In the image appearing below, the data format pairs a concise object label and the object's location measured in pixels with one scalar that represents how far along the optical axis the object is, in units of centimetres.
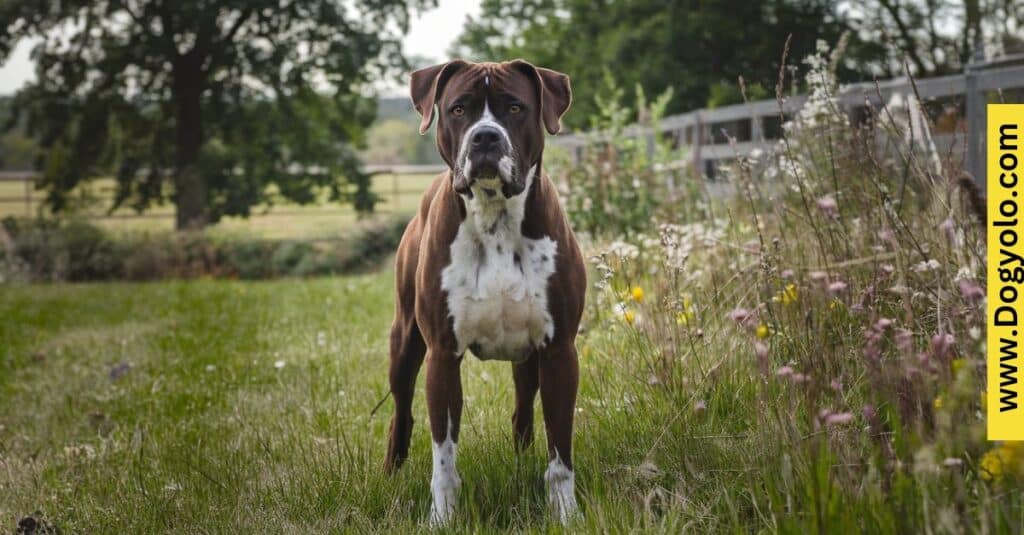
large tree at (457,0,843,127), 1958
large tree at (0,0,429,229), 2102
